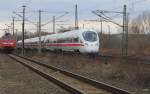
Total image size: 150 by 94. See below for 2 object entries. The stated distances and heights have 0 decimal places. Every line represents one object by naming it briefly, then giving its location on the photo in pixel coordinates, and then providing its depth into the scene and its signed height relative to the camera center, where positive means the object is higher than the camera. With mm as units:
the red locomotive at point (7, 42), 70312 -167
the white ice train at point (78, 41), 43344 +0
